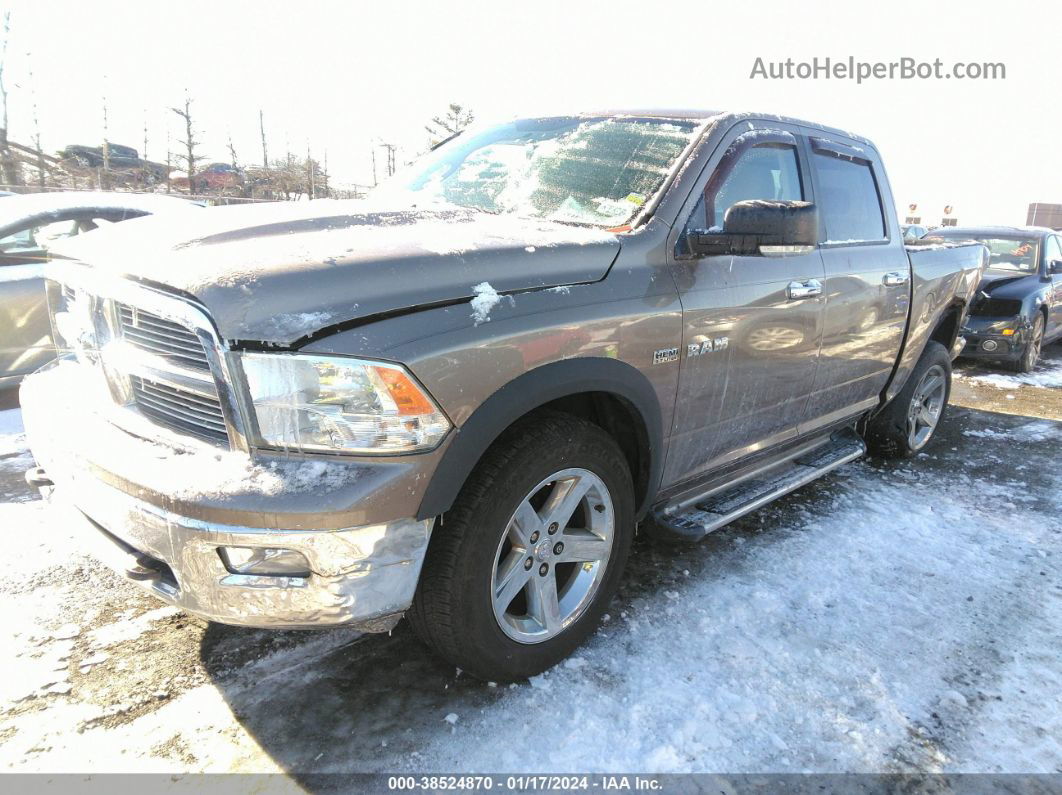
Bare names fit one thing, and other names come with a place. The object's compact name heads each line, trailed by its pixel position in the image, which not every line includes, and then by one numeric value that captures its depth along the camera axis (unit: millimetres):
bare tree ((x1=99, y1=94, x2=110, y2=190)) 23750
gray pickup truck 1745
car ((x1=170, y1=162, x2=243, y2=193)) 25594
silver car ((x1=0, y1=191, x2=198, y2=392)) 5039
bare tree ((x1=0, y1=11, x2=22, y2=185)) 21281
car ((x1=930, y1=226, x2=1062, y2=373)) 7770
